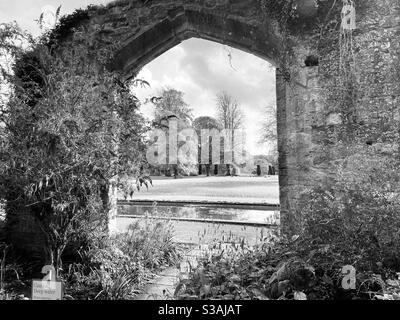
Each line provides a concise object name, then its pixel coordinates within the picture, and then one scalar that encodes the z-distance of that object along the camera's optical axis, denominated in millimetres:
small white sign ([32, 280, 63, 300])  2555
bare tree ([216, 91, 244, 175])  27797
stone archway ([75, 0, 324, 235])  3605
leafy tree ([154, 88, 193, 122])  26450
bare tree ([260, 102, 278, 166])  20594
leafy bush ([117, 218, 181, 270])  4422
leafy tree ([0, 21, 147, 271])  3307
